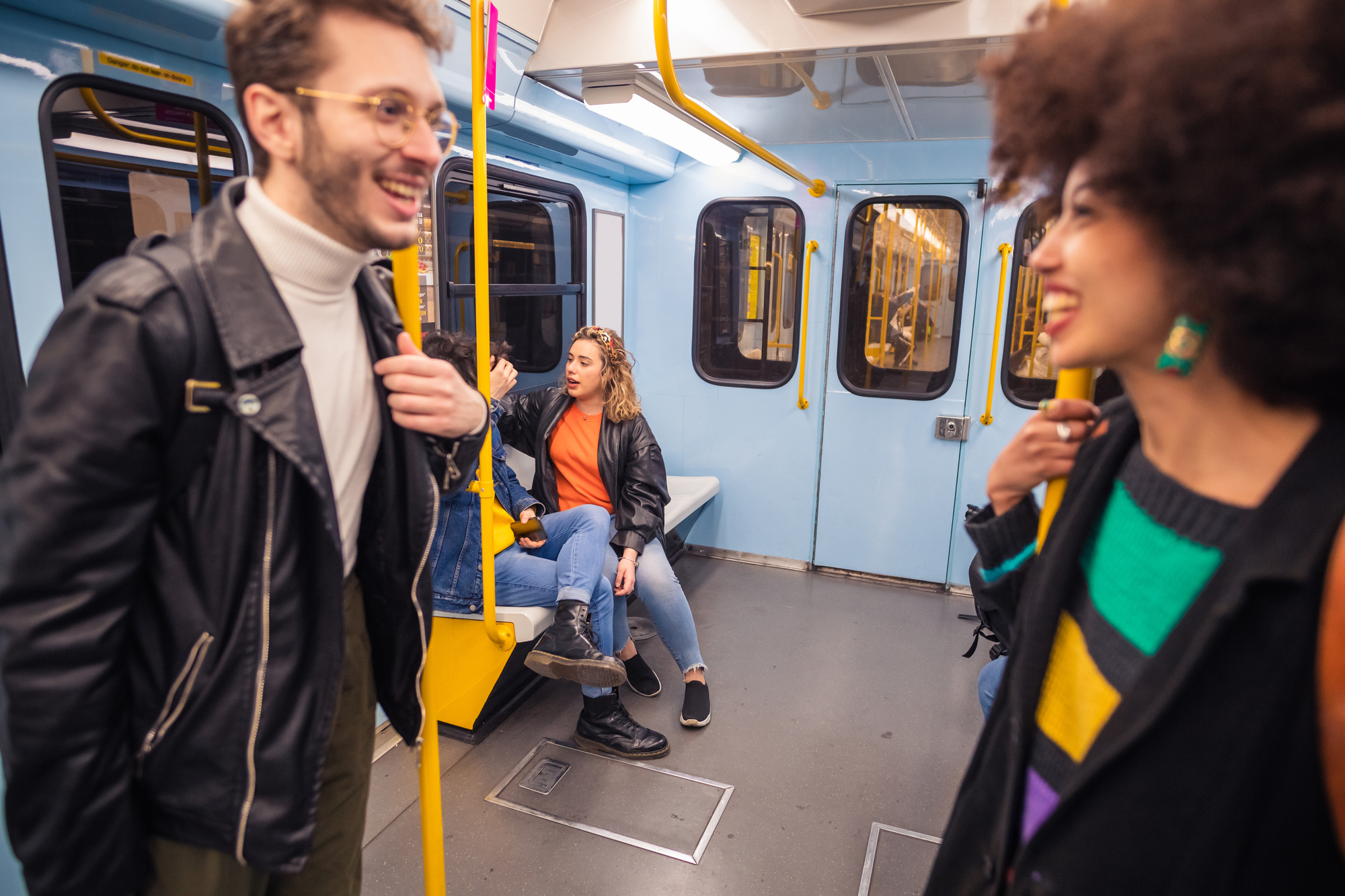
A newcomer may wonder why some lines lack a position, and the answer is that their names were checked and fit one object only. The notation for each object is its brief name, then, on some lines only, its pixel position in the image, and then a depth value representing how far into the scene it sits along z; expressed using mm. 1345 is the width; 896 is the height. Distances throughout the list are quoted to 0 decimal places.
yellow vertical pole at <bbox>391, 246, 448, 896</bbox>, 1453
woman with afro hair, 723
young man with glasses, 956
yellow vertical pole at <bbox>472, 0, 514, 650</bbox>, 1597
